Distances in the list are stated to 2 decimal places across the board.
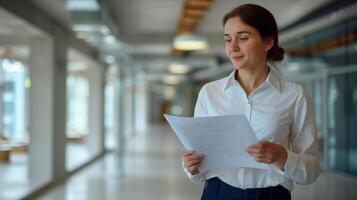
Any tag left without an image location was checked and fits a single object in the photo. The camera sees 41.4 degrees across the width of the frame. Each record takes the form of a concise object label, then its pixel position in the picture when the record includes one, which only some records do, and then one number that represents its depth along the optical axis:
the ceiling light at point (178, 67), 20.09
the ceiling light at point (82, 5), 6.62
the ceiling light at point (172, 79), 33.01
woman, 1.55
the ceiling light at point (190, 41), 10.32
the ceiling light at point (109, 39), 9.70
